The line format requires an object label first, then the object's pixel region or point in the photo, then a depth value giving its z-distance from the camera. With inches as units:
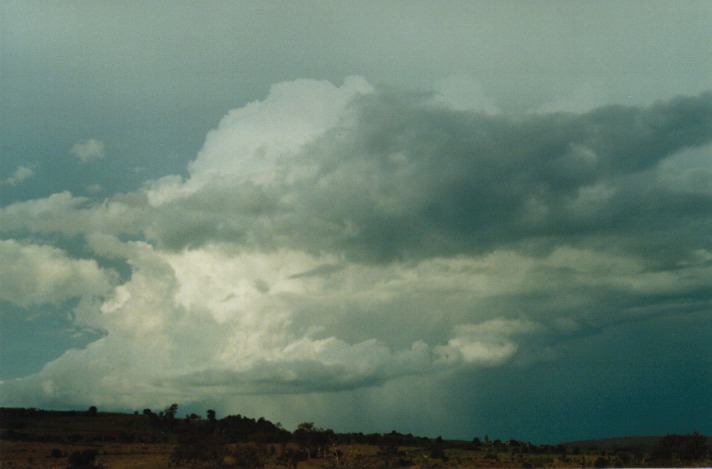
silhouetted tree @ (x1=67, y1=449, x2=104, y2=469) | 2652.6
